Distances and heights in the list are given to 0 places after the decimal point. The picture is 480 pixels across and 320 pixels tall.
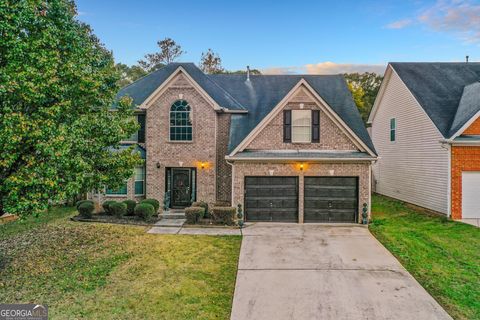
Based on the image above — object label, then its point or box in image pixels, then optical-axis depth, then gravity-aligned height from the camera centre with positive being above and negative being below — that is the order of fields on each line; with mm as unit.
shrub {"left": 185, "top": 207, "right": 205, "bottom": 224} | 13406 -2446
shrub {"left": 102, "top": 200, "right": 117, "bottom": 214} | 14739 -2329
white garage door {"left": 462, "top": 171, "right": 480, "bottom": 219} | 14625 -1657
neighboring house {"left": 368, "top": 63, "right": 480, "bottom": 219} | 14570 +1303
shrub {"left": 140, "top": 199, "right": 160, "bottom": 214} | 15161 -2217
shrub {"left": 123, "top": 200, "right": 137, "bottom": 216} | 14914 -2384
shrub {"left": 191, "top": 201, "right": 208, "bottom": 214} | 14541 -2225
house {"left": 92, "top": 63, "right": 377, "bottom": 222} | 13914 +673
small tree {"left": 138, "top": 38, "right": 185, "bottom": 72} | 43594 +15044
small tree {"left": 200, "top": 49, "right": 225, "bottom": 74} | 42812 +13684
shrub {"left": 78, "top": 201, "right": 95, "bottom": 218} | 14328 -2401
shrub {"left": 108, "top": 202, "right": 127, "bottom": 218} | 14375 -2388
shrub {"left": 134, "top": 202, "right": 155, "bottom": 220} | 13945 -2411
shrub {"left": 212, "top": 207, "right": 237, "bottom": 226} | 13453 -2489
